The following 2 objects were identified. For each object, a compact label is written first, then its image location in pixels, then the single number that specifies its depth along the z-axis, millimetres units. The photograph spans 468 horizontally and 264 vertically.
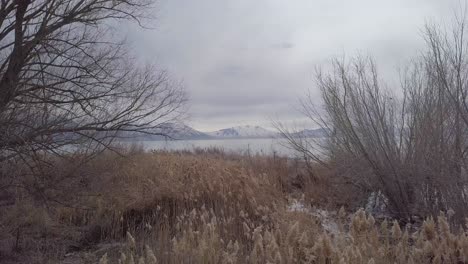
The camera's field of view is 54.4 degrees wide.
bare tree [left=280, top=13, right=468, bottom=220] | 8273
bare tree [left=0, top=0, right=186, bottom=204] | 9016
